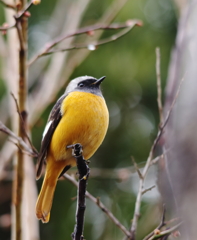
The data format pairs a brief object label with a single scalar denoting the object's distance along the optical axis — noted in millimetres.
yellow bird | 6781
